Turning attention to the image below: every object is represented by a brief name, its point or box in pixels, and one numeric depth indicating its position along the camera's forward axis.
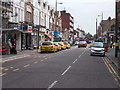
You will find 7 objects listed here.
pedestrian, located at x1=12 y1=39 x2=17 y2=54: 31.23
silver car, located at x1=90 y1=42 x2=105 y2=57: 29.62
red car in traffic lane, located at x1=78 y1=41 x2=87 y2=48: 64.60
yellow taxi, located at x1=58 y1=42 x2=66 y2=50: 48.58
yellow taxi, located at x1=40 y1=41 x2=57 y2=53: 36.51
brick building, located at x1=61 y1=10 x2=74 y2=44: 125.91
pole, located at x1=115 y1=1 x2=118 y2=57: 26.29
